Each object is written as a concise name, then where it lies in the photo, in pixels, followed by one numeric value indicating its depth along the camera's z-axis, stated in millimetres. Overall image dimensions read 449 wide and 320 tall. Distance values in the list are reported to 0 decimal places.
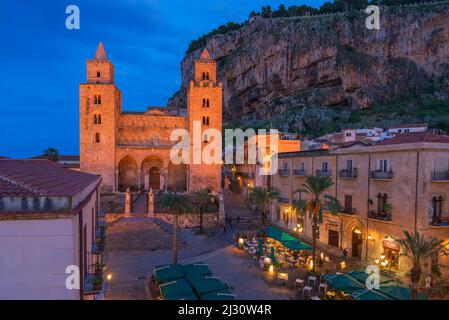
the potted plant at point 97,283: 9867
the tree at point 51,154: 48797
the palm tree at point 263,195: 28248
